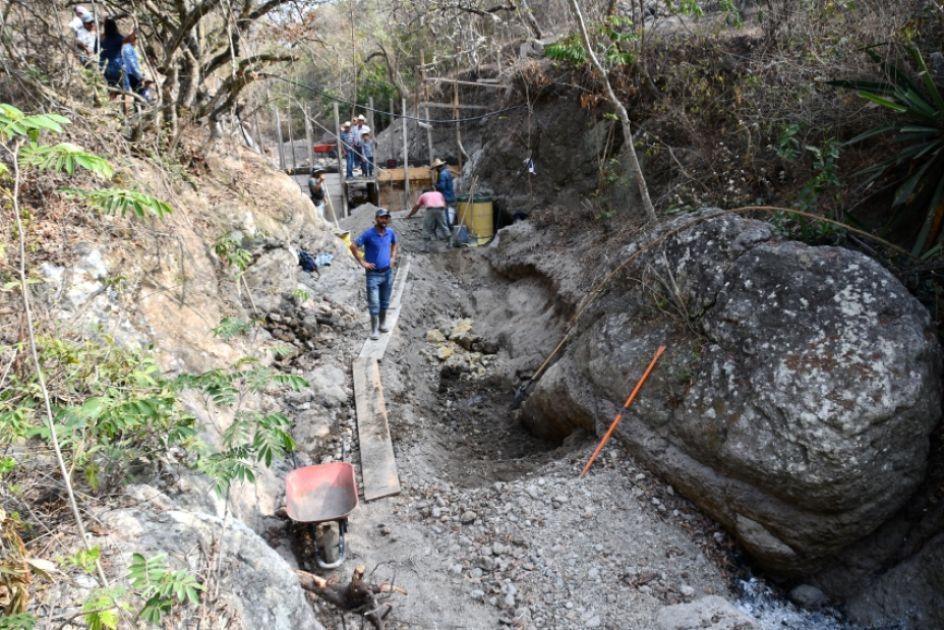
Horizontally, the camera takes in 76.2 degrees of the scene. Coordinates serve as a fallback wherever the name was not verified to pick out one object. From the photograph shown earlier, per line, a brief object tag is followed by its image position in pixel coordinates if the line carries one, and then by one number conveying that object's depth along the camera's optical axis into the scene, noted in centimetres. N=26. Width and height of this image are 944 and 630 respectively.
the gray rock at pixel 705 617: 399
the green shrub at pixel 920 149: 489
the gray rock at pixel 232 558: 303
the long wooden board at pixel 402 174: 1482
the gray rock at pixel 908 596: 427
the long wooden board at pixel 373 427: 534
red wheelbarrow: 441
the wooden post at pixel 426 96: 1265
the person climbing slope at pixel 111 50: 751
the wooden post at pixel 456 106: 1347
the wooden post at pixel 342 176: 1266
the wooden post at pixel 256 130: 1260
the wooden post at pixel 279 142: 1484
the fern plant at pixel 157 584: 235
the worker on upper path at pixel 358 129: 1453
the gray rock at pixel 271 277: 734
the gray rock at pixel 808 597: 470
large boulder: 443
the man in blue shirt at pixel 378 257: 711
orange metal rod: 542
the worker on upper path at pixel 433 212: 1148
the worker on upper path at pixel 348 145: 1436
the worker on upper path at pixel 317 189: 1152
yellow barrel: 1202
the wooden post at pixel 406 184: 1448
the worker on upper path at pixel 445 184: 1238
